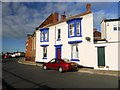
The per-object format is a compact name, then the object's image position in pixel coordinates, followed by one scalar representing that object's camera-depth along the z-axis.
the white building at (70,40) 10.65
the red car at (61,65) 8.98
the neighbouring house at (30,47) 16.76
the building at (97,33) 17.16
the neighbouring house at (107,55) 9.34
